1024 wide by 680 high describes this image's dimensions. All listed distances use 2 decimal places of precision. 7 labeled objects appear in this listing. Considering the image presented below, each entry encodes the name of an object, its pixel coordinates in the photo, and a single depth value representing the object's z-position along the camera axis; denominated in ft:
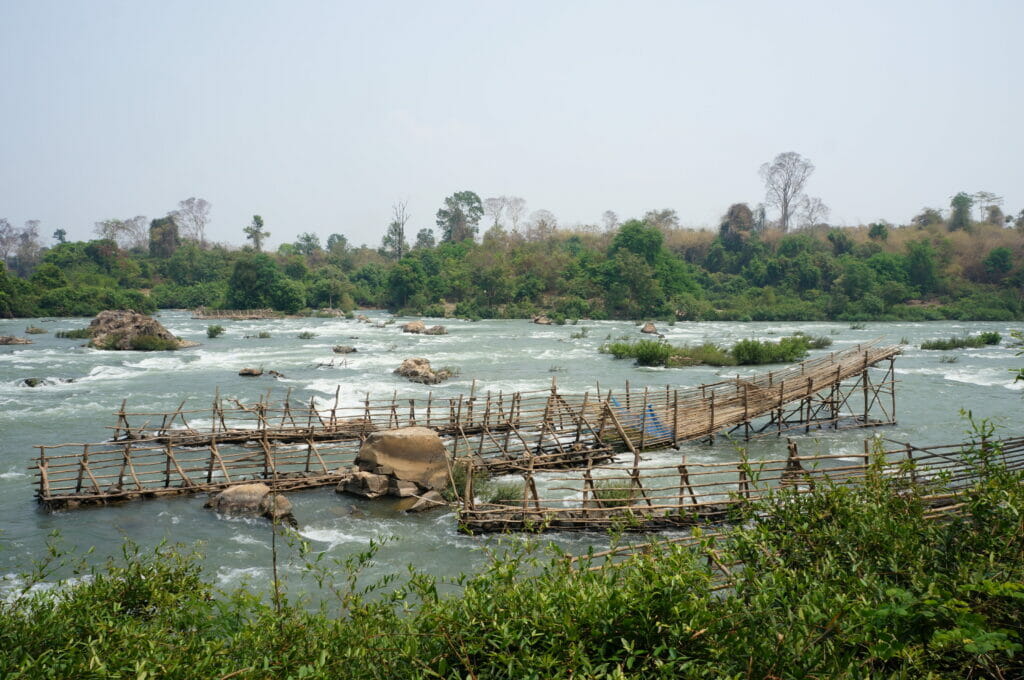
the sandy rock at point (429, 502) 38.73
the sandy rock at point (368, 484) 40.47
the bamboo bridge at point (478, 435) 40.96
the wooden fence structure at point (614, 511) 29.78
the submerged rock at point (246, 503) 37.47
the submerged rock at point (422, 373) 82.28
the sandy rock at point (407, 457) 41.24
